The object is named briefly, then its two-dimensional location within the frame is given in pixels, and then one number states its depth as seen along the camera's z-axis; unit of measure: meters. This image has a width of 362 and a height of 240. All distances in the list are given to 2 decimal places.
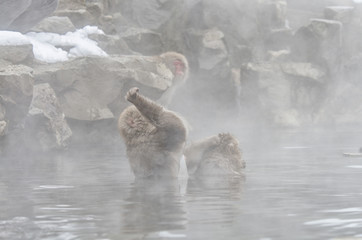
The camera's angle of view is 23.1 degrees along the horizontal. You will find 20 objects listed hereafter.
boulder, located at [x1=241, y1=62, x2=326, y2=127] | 23.27
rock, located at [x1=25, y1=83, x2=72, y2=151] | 12.70
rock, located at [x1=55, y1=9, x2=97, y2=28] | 19.05
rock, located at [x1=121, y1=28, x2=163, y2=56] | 20.03
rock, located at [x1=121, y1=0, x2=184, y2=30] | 22.52
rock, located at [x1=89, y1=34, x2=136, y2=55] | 17.95
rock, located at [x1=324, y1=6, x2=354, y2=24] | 25.78
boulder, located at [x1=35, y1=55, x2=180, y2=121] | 14.84
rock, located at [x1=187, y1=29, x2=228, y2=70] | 21.97
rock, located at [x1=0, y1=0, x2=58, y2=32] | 15.20
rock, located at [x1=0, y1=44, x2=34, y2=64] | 13.93
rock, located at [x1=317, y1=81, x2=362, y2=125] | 24.08
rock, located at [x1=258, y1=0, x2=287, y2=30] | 25.27
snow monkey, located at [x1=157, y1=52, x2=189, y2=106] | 15.96
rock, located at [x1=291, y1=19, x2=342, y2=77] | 23.97
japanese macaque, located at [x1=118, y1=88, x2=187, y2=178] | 7.59
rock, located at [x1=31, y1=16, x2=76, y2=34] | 17.44
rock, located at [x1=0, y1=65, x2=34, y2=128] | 11.71
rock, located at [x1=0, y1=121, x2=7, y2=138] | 11.28
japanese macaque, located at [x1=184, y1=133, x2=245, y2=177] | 8.32
